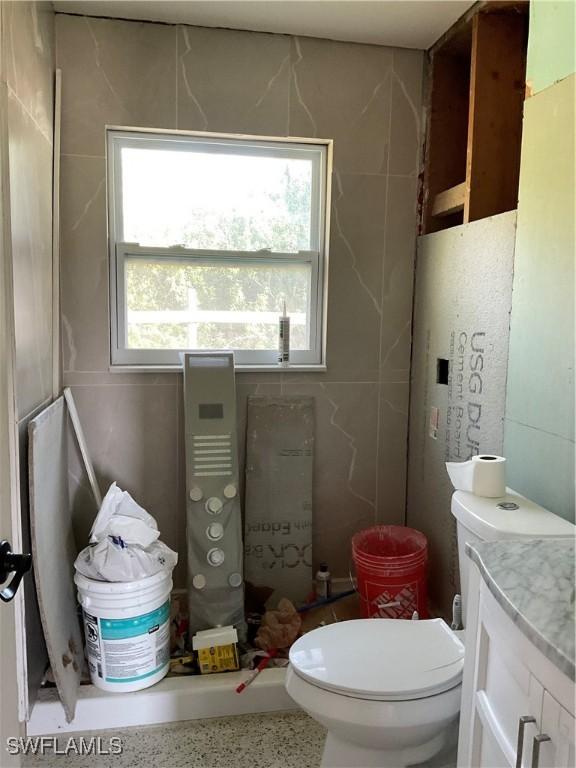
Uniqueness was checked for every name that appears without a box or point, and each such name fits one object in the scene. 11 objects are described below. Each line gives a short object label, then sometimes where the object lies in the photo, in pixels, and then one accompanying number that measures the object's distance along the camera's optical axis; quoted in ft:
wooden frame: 7.06
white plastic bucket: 6.32
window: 8.14
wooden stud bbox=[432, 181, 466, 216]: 7.41
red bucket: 7.45
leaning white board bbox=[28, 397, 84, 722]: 5.84
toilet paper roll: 5.29
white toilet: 4.59
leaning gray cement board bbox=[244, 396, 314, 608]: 8.45
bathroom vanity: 2.82
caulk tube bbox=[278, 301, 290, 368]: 8.27
